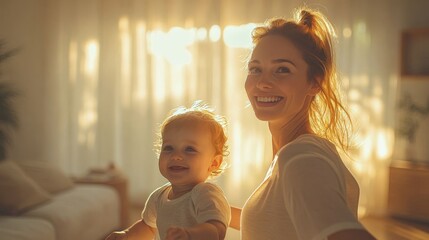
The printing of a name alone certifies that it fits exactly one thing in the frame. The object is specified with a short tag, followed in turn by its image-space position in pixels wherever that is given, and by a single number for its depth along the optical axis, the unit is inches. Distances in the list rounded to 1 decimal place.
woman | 28.8
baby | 44.9
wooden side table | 155.2
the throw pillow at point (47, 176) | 134.9
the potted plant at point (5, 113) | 169.5
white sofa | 107.6
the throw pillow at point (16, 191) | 114.4
